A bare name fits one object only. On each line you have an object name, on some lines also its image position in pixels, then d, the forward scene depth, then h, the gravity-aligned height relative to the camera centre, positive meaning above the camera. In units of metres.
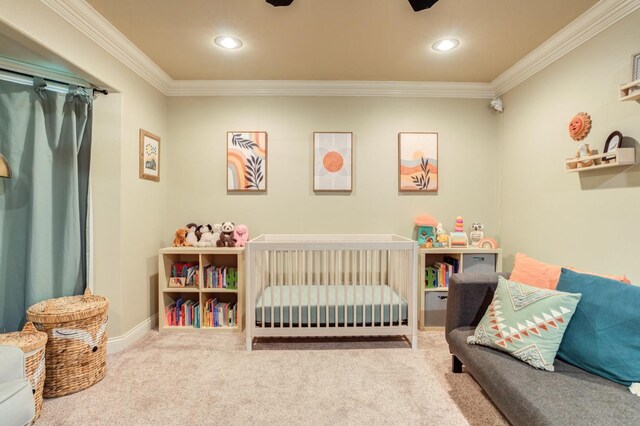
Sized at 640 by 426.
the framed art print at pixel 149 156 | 2.62 +0.53
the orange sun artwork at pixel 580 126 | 2.05 +0.60
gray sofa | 1.12 -0.74
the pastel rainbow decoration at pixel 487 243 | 2.87 -0.29
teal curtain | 1.86 +0.11
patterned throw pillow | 1.47 -0.57
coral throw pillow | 1.76 -0.37
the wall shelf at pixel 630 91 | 1.59 +0.68
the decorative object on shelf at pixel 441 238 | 2.94 -0.24
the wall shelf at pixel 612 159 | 1.72 +0.32
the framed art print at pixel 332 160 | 3.07 +0.54
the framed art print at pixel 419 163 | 3.09 +0.51
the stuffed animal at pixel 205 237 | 2.83 -0.22
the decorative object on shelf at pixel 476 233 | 2.99 -0.20
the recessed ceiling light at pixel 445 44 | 2.28 +1.30
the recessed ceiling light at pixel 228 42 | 2.26 +1.31
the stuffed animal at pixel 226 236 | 2.83 -0.21
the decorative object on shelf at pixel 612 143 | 1.79 +0.43
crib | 2.37 -0.74
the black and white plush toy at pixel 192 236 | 2.86 -0.21
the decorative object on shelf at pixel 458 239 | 2.87 -0.25
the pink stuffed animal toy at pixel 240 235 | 2.87 -0.20
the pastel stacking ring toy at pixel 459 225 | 2.92 -0.11
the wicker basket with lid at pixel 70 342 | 1.78 -0.78
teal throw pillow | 1.30 -0.55
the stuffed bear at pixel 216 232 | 2.86 -0.18
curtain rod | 1.84 +0.89
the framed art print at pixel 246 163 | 3.05 +0.51
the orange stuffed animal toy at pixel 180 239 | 2.87 -0.24
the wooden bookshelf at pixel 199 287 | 2.71 -0.66
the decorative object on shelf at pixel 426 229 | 2.94 -0.15
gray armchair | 1.13 -0.70
